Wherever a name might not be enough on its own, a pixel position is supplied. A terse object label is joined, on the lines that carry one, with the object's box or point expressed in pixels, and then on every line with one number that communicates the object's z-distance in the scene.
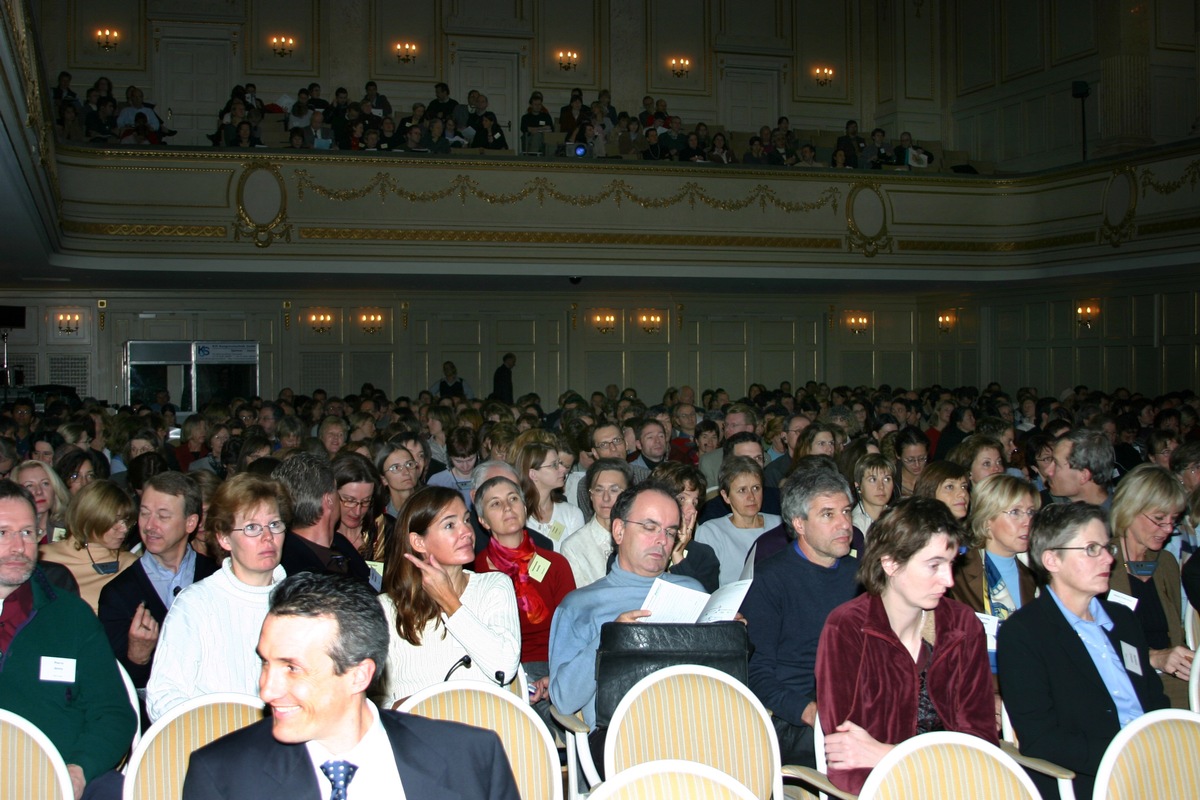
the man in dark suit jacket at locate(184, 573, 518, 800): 2.00
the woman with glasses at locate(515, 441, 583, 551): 5.52
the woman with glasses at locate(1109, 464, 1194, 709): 4.27
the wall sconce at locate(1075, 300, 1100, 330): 16.23
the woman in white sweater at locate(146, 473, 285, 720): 3.16
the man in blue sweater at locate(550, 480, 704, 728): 3.53
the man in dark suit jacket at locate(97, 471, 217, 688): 3.76
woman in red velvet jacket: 3.02
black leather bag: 3.30
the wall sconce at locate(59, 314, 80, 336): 16.55
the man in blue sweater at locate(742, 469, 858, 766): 3.53
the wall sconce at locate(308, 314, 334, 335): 17.42
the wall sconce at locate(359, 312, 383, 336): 17.61
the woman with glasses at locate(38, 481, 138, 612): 4.53
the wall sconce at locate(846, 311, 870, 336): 19.61
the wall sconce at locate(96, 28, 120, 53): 17.61
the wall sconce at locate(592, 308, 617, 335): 18.59
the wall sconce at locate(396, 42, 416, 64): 18.81
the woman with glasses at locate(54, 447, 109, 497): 5.80
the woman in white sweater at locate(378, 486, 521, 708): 3.46
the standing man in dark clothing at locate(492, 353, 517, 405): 16.78
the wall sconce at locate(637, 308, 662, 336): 18.77
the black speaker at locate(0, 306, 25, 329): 14.38
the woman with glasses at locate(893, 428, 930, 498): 6.93
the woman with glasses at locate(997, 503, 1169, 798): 3.16
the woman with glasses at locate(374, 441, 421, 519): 5.88
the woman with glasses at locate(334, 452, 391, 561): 4.91
